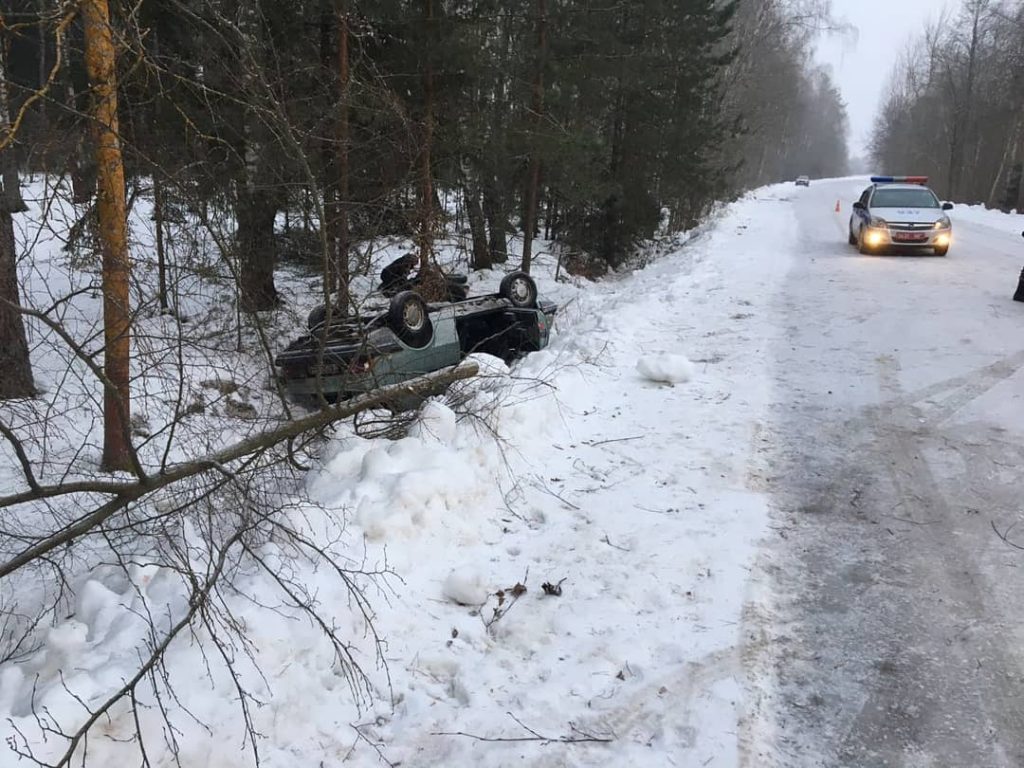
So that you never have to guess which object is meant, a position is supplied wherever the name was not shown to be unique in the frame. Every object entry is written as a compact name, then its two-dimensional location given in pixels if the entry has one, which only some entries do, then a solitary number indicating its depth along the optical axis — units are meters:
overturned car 8.07
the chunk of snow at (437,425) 5.18
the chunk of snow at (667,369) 7.42
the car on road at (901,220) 15.27
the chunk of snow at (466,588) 3.89
